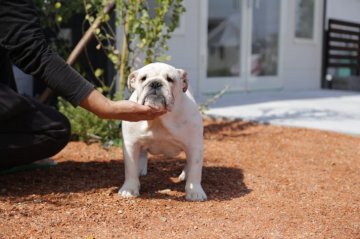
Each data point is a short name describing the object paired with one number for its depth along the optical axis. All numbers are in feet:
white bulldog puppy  8.27
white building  24.14
